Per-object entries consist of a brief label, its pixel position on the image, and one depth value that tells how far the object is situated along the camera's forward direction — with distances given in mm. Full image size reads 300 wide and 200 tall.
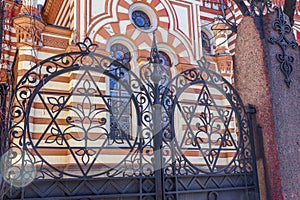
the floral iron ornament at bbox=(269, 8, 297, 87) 4689
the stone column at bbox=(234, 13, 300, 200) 4344
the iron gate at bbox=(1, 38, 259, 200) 3342
